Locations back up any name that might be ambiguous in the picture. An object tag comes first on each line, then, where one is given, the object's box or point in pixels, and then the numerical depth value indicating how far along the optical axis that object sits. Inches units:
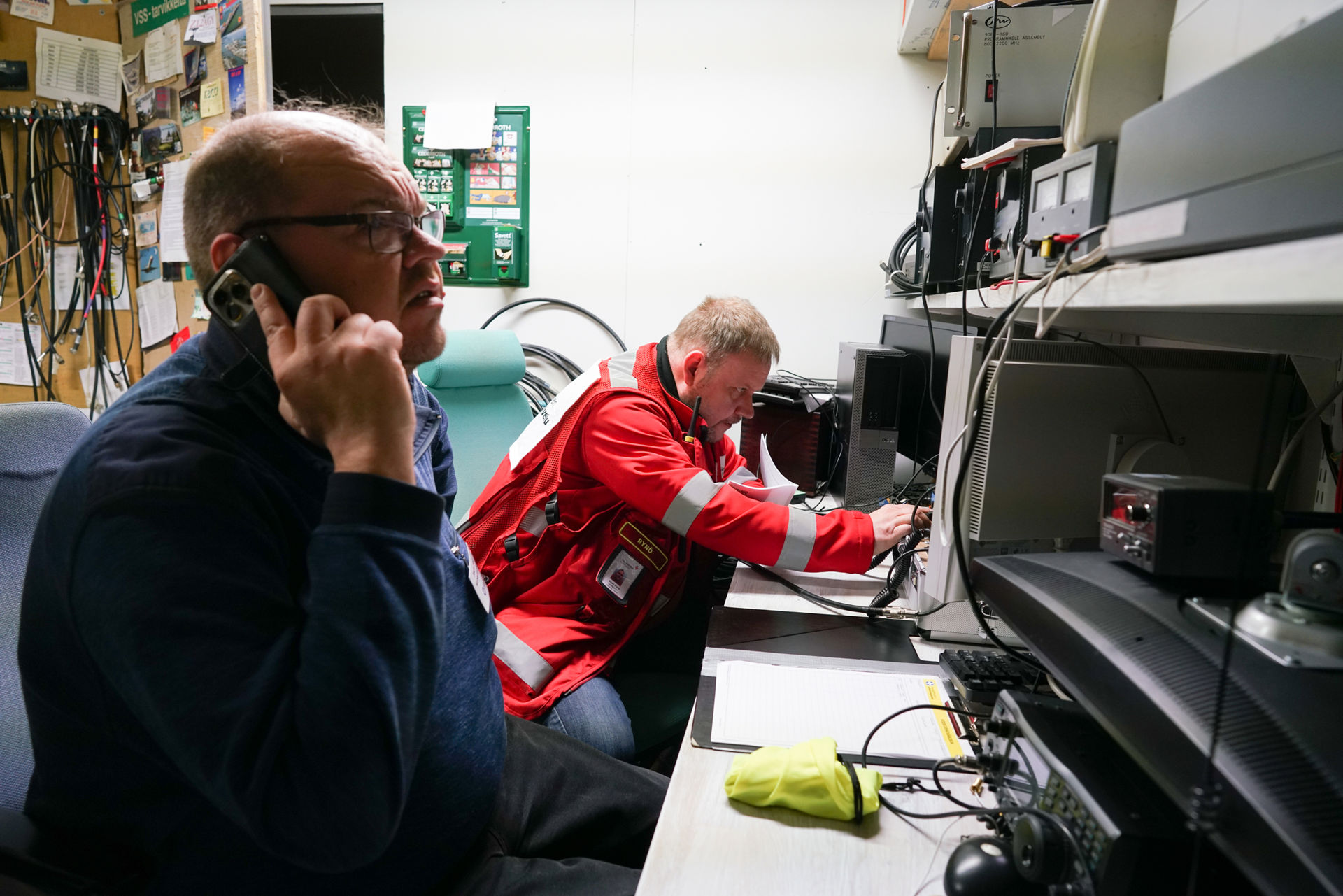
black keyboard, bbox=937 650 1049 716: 39.9
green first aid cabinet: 112.0
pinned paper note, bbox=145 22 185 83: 86.8
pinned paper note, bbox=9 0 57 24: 89.7
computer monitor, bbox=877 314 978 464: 71.8
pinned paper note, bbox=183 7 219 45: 81.6
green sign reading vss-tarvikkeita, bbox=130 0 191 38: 86.0
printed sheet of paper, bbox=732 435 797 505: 66.2
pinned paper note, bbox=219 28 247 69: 79.7
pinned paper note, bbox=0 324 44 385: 96.6
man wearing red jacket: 56.7
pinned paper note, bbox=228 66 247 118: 80.8
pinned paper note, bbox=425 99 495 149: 111.0
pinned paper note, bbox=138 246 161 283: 94.9
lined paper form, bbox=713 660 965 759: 36.9
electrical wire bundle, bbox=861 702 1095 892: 23.9
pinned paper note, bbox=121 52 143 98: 91.9
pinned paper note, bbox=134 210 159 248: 93.7
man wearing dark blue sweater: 23.8
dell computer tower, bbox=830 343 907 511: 75.0
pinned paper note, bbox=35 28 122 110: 90.9
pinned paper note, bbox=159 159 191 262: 87.2
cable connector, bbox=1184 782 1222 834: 18.1
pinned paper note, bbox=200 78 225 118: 82.7
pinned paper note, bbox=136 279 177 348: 94.6
